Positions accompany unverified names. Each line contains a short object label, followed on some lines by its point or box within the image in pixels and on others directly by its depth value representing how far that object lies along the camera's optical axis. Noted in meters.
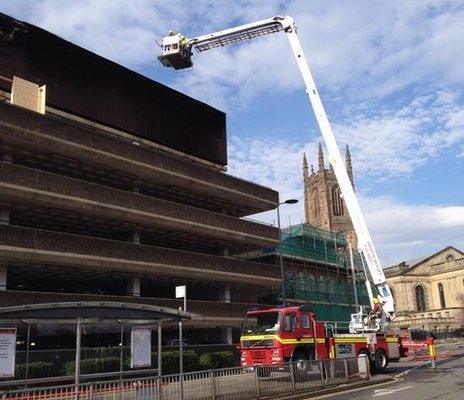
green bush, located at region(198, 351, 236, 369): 33.19
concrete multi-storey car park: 31.16
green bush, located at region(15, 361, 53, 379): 23.36
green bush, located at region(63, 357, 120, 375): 23.25
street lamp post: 35.25
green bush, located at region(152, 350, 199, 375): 29.08
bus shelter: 11.67
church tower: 136.62
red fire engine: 20.92
